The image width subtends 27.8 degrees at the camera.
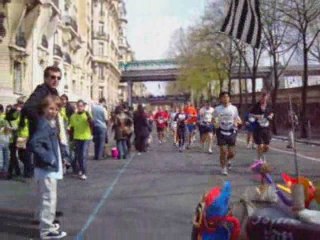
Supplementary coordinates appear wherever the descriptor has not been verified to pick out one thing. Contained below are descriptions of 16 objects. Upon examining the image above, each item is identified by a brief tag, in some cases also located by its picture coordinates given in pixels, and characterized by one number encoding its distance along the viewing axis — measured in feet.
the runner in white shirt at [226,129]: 46.91
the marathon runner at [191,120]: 84.58
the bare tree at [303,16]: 119.65
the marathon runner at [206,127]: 73.87
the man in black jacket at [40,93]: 24.30
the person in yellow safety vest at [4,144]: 46.65
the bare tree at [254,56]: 153.53
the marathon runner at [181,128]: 79.30
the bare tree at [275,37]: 126.20
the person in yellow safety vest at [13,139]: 46.73
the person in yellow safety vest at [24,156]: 44.45
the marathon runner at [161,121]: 99.45
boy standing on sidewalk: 23.94
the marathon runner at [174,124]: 85.99
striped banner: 26.98
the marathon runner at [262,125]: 53.11
